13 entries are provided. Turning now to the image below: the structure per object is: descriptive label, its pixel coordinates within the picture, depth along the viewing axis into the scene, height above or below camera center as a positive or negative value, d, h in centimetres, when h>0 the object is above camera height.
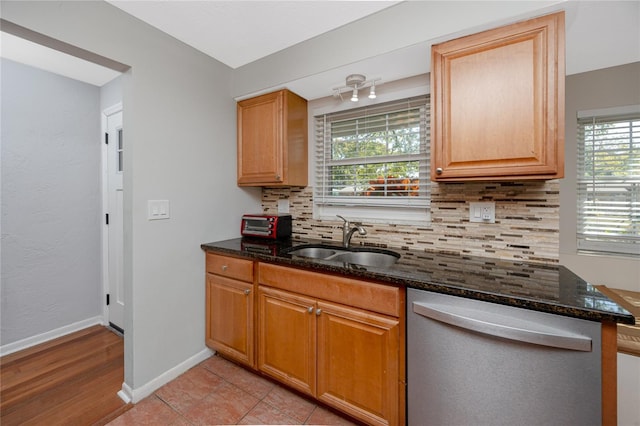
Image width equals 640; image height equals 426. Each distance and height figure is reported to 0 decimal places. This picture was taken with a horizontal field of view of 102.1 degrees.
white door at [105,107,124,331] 249 -7
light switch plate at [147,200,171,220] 169 +1
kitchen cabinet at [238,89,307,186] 208 +59
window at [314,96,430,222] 191 +40
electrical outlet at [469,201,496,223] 160 -2
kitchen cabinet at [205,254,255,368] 179 -72
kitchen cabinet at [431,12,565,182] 119 +53
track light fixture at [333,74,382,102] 175 +89
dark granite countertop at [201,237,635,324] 93 -32
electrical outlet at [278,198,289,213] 247 +4
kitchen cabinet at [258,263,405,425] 128 -74
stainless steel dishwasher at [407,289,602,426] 92 -62
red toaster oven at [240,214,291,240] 217 -13
